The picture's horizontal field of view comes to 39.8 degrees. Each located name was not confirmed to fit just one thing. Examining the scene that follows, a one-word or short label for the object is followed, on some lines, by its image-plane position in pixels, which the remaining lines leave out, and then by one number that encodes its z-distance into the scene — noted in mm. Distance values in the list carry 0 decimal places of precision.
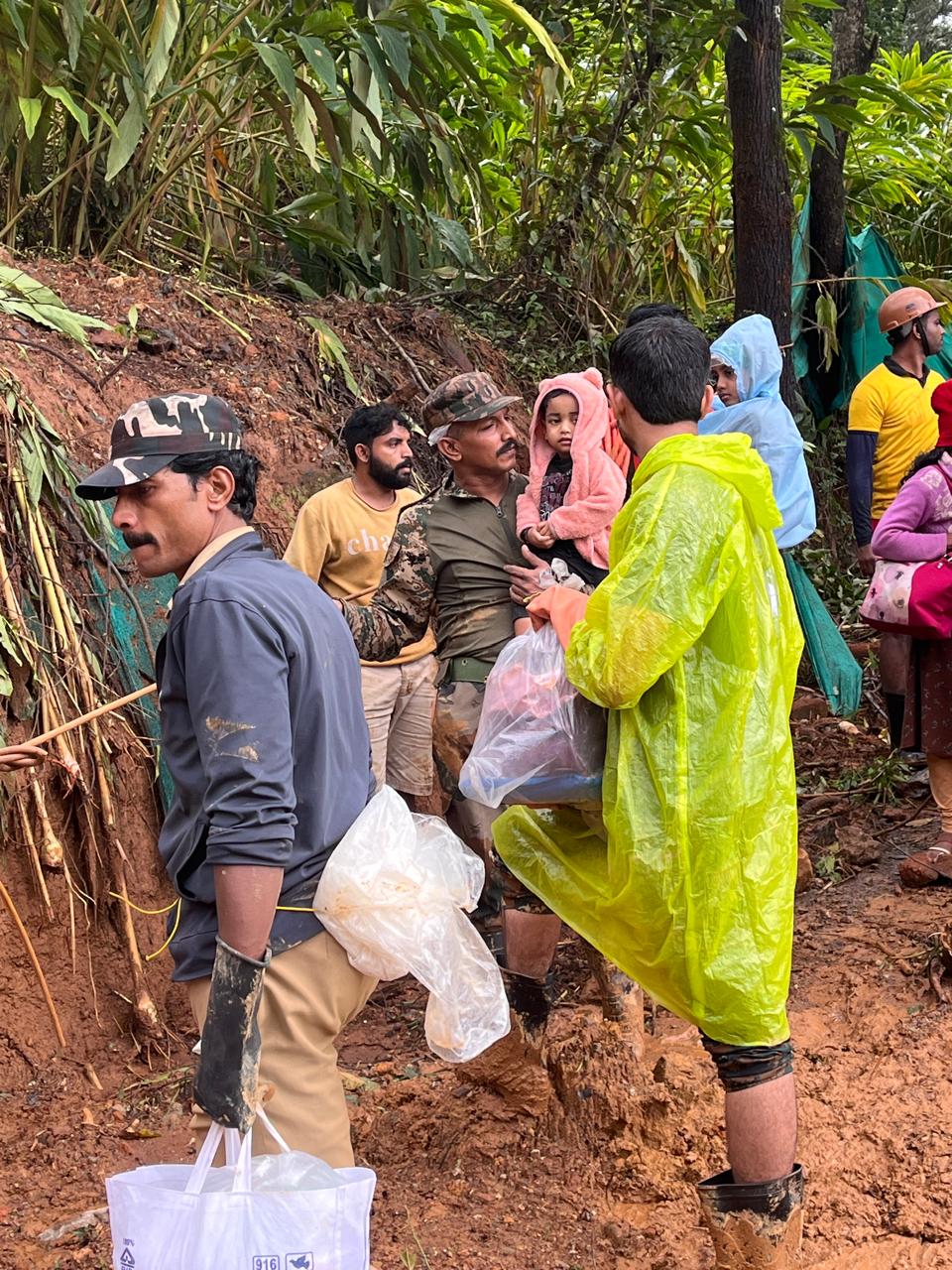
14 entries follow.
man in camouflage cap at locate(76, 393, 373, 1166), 2141
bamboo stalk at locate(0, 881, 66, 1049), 3494
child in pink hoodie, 4055
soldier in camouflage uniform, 4180
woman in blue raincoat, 4875
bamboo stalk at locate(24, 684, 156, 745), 2789
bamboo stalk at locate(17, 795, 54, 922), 4043
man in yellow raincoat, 2574
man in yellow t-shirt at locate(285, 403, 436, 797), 4957
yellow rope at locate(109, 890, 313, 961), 2315
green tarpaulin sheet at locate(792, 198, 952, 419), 7688
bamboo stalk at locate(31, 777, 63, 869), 4070
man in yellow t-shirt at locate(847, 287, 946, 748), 6090
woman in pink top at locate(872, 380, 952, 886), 4699
